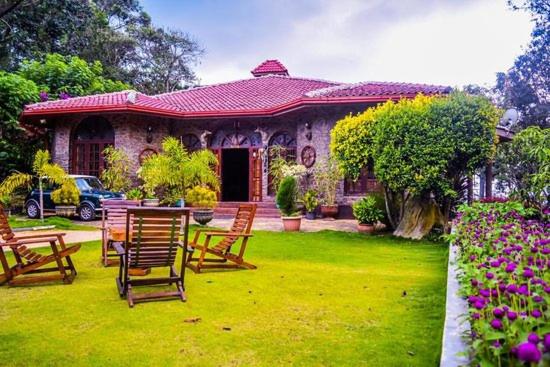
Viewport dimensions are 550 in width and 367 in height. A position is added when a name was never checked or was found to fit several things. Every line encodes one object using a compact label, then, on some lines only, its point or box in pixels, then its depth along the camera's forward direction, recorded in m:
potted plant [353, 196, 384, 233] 10.64
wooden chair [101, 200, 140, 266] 6.70
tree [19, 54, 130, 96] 20.38
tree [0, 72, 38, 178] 17.19
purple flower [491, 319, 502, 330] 1.72
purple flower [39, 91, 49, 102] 18.77
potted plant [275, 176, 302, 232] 11.50
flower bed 1.74
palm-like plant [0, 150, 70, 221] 13.04
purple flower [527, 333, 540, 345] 1.42
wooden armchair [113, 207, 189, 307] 4.68
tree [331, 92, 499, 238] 8.93
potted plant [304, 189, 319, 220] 13.84
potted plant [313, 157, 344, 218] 13.89
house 14.77
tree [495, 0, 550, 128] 24.23
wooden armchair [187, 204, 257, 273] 6.27
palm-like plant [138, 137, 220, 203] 12.34
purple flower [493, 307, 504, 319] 1.79
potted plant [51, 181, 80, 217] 13.68
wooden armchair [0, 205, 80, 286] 5.38
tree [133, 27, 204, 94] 30.38
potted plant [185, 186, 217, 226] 11.68
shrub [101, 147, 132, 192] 15.48
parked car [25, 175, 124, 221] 13.87
